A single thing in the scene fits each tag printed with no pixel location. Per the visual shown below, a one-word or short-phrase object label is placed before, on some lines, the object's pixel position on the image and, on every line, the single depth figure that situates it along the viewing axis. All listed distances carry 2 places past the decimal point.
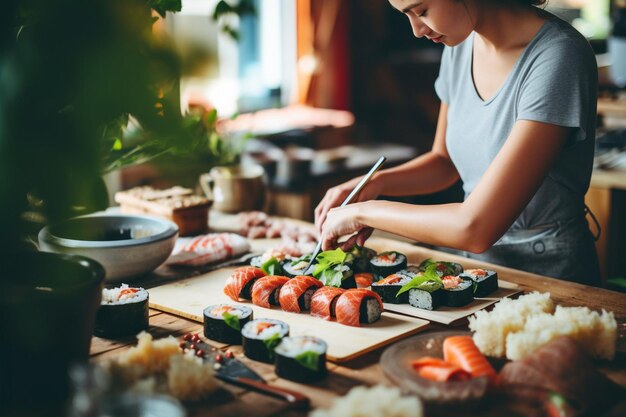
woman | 1.74
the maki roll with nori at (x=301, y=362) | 1.29
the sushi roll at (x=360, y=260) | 1.91
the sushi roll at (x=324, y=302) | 1.62
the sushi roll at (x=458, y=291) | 1.69
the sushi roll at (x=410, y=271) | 1.80
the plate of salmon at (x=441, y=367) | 1.17
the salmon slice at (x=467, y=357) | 1.26
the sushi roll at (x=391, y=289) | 1.72
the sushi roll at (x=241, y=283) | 1.76
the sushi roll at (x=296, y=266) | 1.86
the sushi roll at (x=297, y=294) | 1.66
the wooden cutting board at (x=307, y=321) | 1.47
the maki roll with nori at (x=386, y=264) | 1.86
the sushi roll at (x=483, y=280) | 1.77
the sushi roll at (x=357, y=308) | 1.57
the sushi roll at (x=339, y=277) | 1.77
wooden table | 1.19
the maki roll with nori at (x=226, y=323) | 1.48
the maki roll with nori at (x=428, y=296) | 1.67
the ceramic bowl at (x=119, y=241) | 1.78
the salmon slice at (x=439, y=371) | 1.24
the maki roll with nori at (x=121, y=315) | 1.51
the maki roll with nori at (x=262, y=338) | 1.38
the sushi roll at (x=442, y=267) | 1.81
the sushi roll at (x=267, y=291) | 1.71
